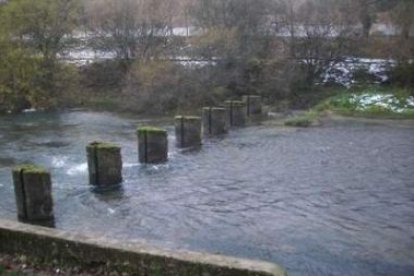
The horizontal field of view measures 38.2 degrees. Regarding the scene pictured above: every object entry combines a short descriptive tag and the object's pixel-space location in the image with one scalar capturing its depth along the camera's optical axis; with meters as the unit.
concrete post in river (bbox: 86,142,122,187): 16.72
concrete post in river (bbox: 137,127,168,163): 19.70
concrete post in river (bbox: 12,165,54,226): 13.89
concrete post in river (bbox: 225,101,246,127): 28.66
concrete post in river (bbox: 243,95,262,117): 32.16
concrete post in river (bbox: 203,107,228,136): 26.05
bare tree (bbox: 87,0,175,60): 43.31
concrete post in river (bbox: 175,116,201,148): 22.88
